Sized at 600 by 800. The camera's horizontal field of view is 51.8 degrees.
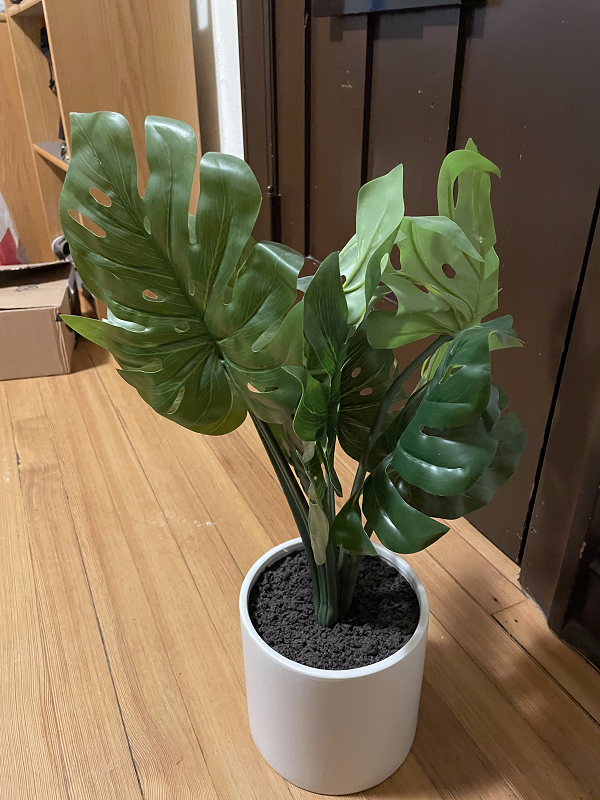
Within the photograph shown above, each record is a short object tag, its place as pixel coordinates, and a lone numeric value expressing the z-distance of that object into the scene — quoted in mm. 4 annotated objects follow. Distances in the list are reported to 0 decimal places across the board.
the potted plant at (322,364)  478
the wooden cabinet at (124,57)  1586
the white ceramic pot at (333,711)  683
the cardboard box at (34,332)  1766
